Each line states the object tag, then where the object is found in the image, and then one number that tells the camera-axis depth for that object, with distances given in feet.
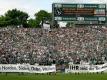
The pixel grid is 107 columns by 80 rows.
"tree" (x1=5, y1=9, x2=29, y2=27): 377.11
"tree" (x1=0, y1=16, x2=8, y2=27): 348.45
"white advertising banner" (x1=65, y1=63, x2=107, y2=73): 178.60
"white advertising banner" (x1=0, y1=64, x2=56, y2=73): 166.40
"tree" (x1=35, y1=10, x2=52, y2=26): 432.25
